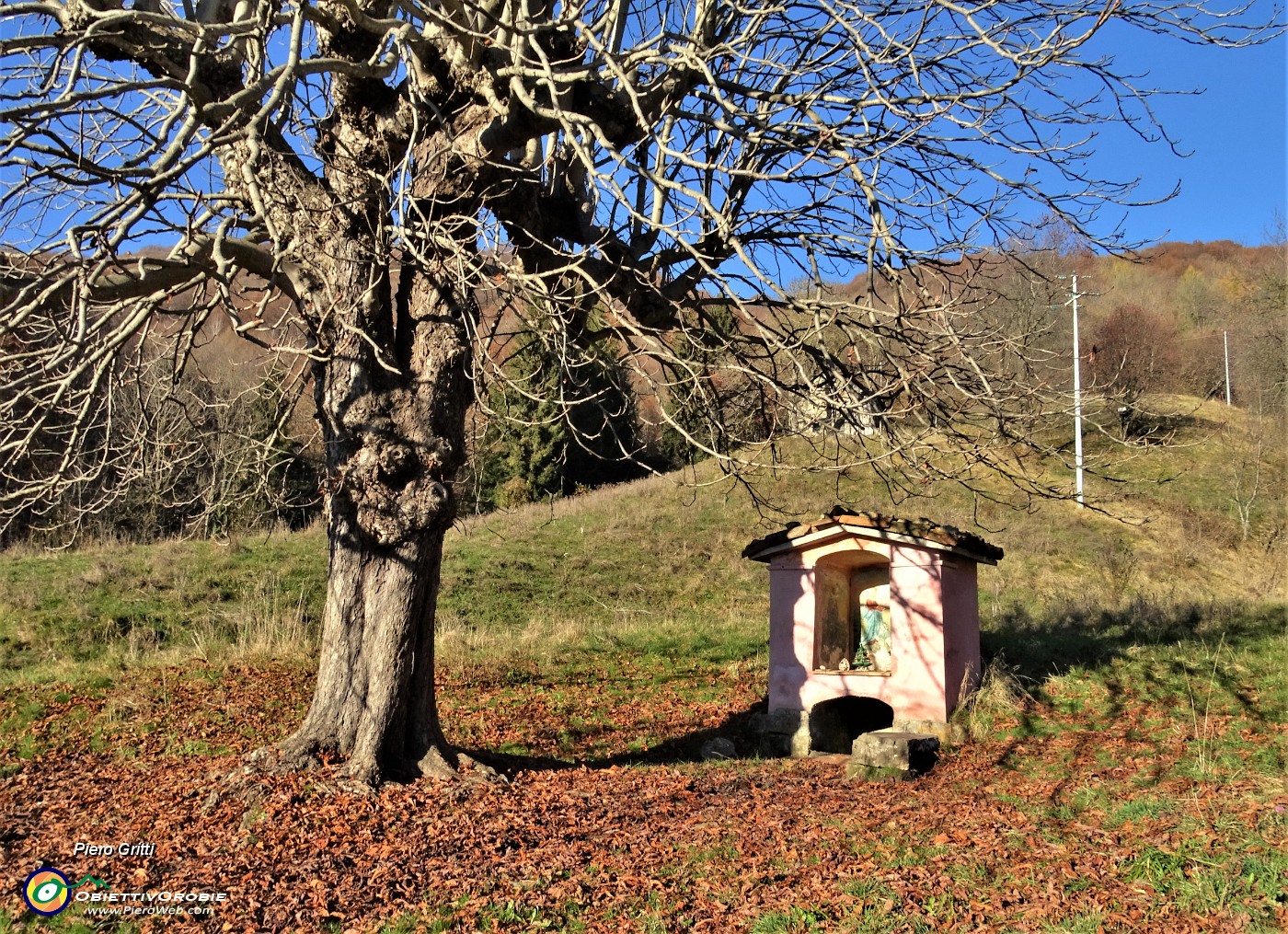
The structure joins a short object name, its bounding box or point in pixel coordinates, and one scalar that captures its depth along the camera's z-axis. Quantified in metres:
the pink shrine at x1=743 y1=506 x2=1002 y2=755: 9.26
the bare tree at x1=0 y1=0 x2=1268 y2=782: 5.55
